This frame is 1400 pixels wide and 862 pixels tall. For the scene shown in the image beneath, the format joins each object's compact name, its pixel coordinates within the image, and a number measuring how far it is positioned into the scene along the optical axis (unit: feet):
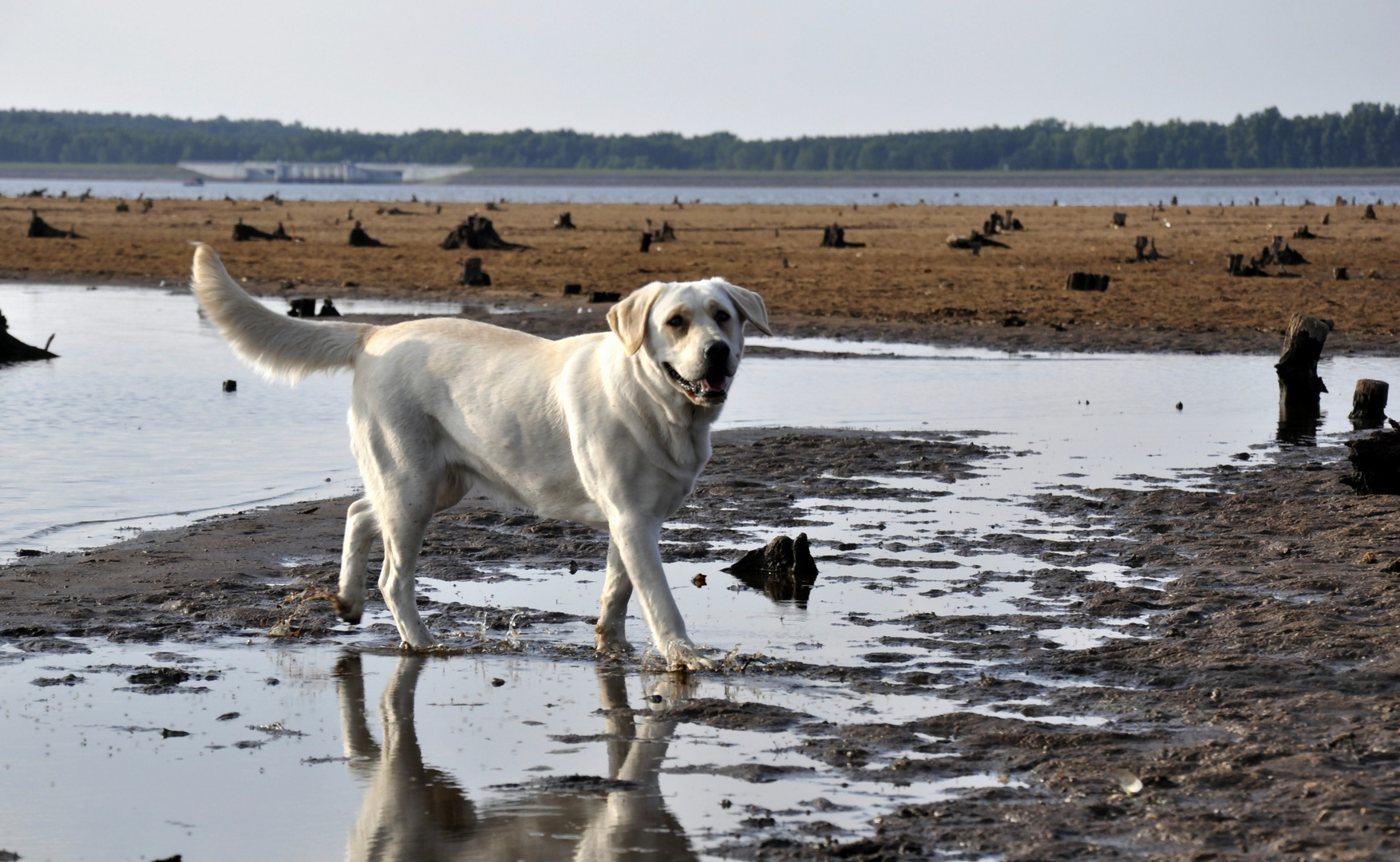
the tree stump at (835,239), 124.98
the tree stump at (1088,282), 85.87
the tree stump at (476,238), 120.57
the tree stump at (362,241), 125.59
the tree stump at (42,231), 134.21
